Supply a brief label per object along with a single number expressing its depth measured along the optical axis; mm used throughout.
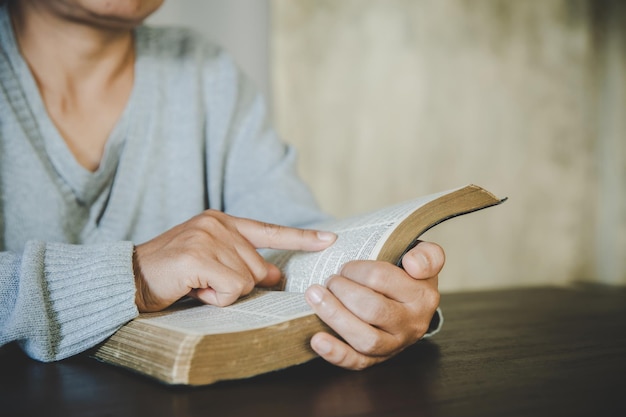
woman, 505
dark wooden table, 380
